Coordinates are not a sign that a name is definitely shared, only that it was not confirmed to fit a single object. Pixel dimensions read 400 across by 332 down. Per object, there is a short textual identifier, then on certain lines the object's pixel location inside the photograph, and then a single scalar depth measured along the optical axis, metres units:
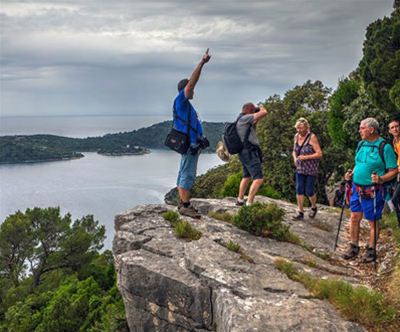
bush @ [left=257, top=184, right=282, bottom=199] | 15.66
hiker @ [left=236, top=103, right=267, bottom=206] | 8.10
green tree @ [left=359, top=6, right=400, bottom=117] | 11.18
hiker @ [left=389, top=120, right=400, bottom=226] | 6.85
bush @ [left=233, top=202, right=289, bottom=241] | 7.58
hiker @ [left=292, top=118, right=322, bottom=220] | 8.36
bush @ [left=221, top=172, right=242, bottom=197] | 15.64
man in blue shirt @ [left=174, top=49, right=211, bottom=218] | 7.05
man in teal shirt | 6.32
